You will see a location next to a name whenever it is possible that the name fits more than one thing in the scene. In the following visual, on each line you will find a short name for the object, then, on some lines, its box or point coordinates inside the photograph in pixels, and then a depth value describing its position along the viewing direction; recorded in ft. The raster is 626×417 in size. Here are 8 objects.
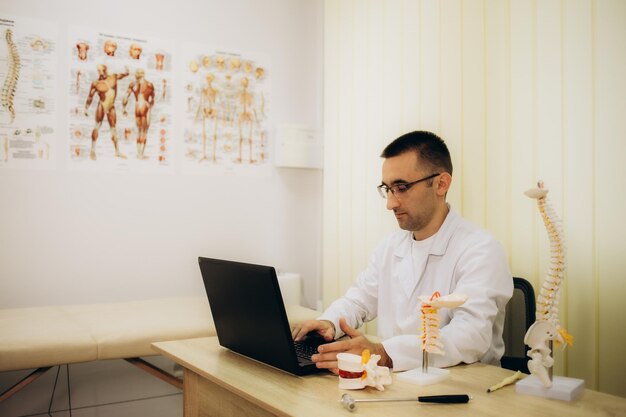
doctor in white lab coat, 5.08
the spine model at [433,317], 4.21
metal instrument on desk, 3.68
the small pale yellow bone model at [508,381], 4.00
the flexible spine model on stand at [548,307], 3.97
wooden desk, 3.57
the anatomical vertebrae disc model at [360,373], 3.96
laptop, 4.21
